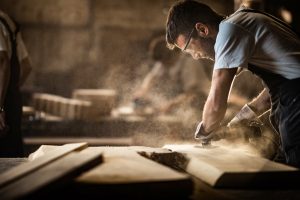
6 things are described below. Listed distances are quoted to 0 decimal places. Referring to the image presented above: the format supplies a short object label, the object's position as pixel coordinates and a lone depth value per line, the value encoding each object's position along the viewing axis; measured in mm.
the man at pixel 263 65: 3123
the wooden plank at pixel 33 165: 2283
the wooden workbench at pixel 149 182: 2135
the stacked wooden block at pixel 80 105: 8180
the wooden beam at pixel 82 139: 7883
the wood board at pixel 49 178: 2004
